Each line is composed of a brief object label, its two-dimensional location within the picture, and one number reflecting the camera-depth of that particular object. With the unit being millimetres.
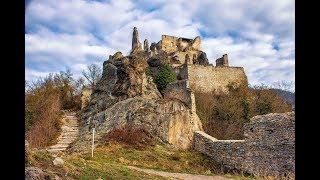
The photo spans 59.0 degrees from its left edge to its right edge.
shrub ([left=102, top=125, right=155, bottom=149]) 13355
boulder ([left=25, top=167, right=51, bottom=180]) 6477
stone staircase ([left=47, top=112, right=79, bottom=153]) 13437
